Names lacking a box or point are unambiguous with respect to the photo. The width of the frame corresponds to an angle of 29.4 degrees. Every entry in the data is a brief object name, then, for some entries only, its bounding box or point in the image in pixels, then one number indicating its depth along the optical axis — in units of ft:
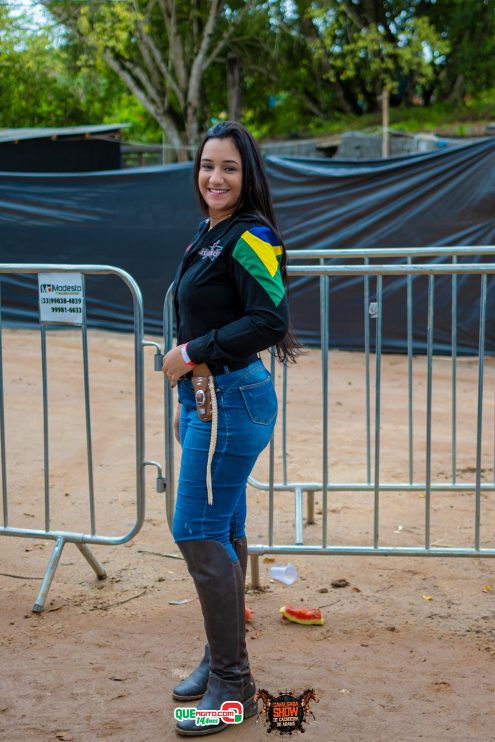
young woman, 9.95
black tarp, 34.09
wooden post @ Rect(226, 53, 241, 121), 92.02
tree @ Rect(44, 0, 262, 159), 78.33
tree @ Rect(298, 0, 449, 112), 83.10
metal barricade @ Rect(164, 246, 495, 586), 13.84
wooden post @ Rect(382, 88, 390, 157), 60.44
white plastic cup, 14.73
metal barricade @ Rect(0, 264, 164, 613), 14.14
